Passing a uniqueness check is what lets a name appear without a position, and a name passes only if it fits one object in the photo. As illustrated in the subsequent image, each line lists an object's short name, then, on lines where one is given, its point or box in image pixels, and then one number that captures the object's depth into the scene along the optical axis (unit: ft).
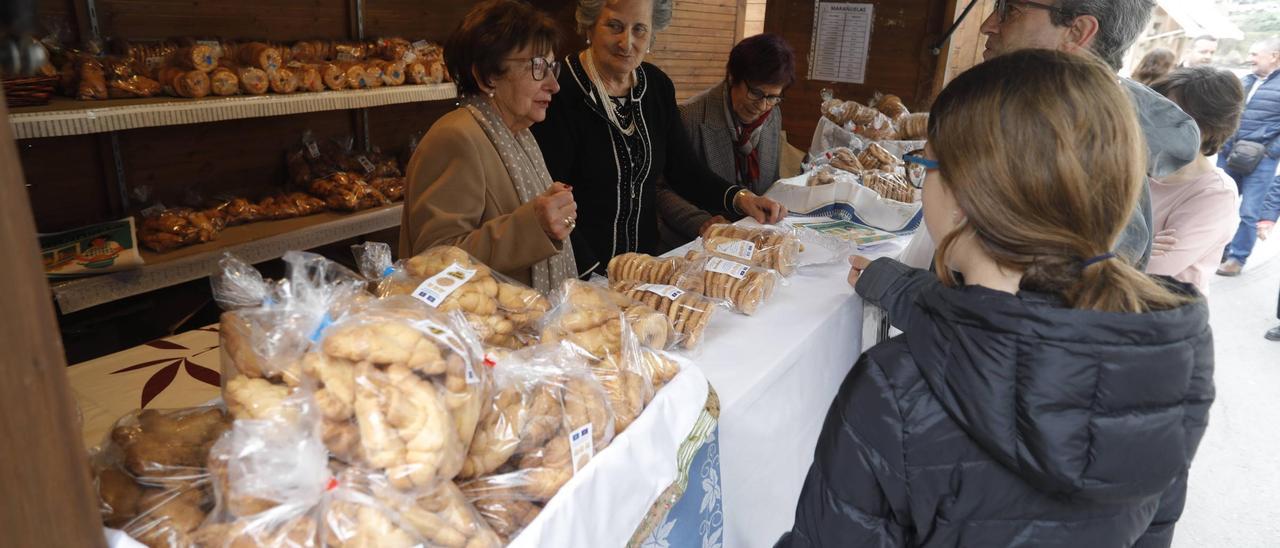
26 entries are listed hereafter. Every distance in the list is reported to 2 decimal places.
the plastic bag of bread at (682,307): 4.94
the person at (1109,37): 6.21
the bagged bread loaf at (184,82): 8.52
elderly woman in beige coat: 5.88
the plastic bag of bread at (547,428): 2.89
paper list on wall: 14.10
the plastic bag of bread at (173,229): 9.12
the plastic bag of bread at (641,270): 5.77
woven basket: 7.08
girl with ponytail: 3.11
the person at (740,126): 9.61
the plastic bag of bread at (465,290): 3.68
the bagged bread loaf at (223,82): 8.73
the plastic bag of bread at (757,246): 6.36
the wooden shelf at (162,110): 7.10
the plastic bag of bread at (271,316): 2.70
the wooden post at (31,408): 1.83
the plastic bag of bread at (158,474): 2.49
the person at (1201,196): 8.51
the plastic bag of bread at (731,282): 5.69
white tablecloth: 4.79
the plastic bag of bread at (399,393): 2.43
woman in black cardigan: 8.24
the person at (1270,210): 19.77
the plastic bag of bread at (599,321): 3.85
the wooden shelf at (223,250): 8.00
